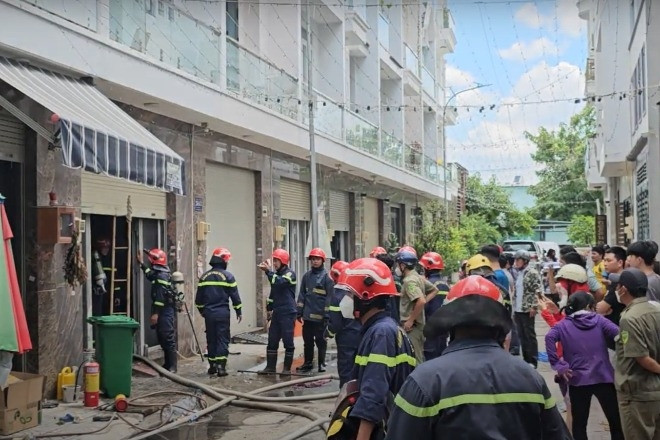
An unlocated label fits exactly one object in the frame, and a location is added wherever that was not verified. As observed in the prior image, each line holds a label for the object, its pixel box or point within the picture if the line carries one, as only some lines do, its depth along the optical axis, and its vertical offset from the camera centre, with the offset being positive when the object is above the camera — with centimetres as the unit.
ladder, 1075 -28
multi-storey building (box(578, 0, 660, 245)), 1453 +296
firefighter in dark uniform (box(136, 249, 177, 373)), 1036 -93
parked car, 2667 -45
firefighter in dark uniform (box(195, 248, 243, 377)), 1059 -98
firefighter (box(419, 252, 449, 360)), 880 -53
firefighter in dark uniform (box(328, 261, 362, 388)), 722 -106
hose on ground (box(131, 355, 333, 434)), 805 -193
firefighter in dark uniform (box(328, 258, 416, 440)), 369 -62
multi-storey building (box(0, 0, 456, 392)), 855 +161
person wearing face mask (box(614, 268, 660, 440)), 505 -96
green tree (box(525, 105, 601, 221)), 5284 +439
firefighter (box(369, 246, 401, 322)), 895 -39
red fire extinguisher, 848 -171
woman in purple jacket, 543 -95
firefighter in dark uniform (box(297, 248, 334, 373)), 1106 -106
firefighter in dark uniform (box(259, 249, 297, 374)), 1119 -111
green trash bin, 894 -138
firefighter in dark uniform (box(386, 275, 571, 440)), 255 -56
